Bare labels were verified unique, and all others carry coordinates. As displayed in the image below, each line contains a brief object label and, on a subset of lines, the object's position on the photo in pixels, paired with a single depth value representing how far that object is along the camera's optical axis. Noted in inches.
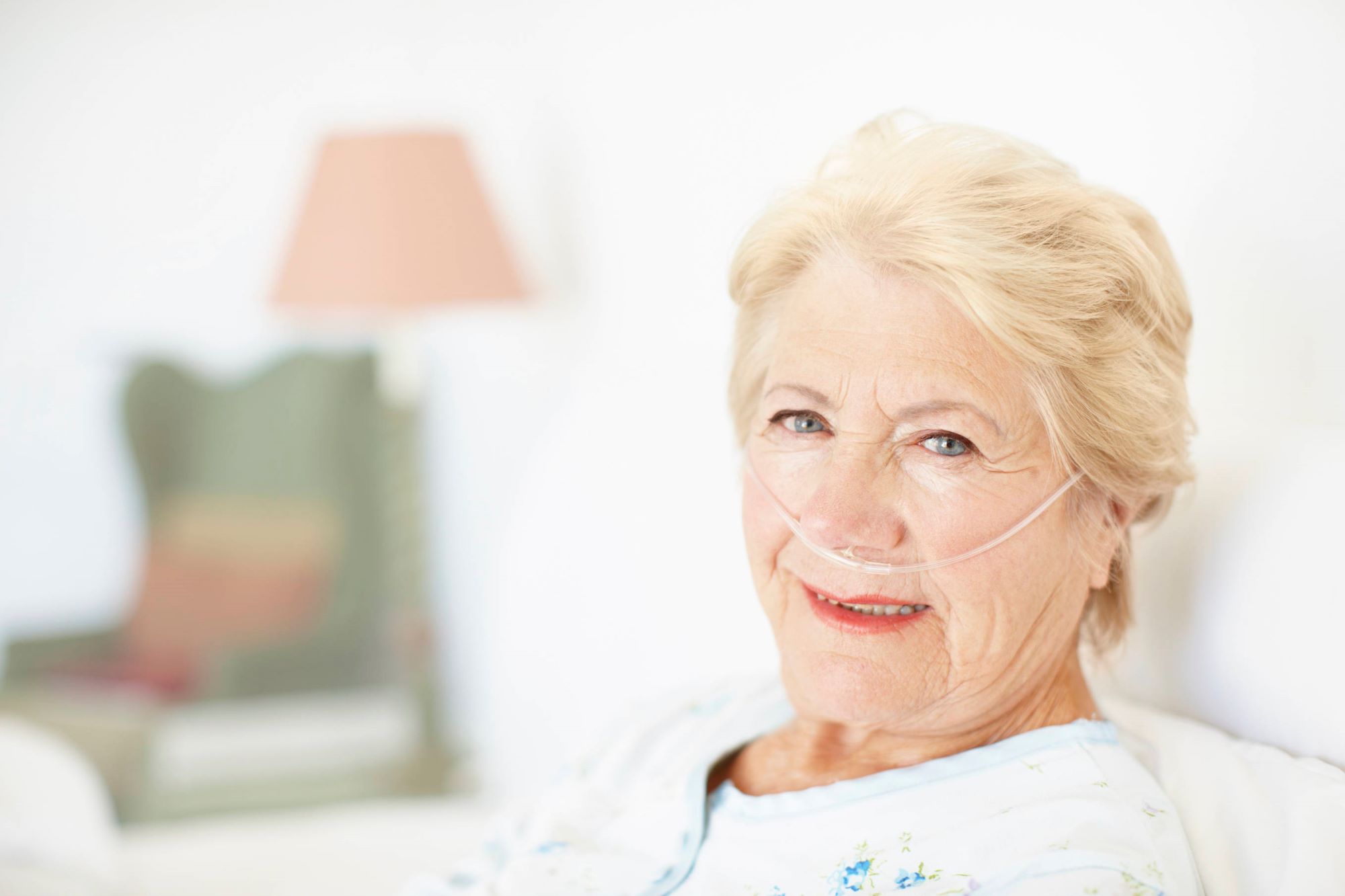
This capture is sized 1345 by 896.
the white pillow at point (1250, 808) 33.6
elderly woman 38.4
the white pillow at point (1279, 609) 36.1
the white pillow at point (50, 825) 56.5
